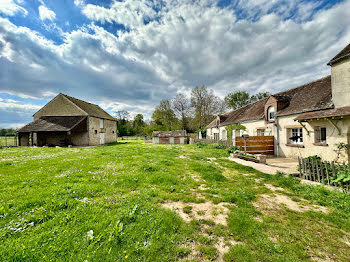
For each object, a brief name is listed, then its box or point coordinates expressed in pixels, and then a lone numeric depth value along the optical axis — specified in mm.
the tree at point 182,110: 44631
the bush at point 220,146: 18562
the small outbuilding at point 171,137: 33719
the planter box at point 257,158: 10172
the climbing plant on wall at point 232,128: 18477
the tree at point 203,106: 38594
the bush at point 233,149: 14758
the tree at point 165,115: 48531
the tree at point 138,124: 61562
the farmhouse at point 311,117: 8570
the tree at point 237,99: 44781
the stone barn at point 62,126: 23703
